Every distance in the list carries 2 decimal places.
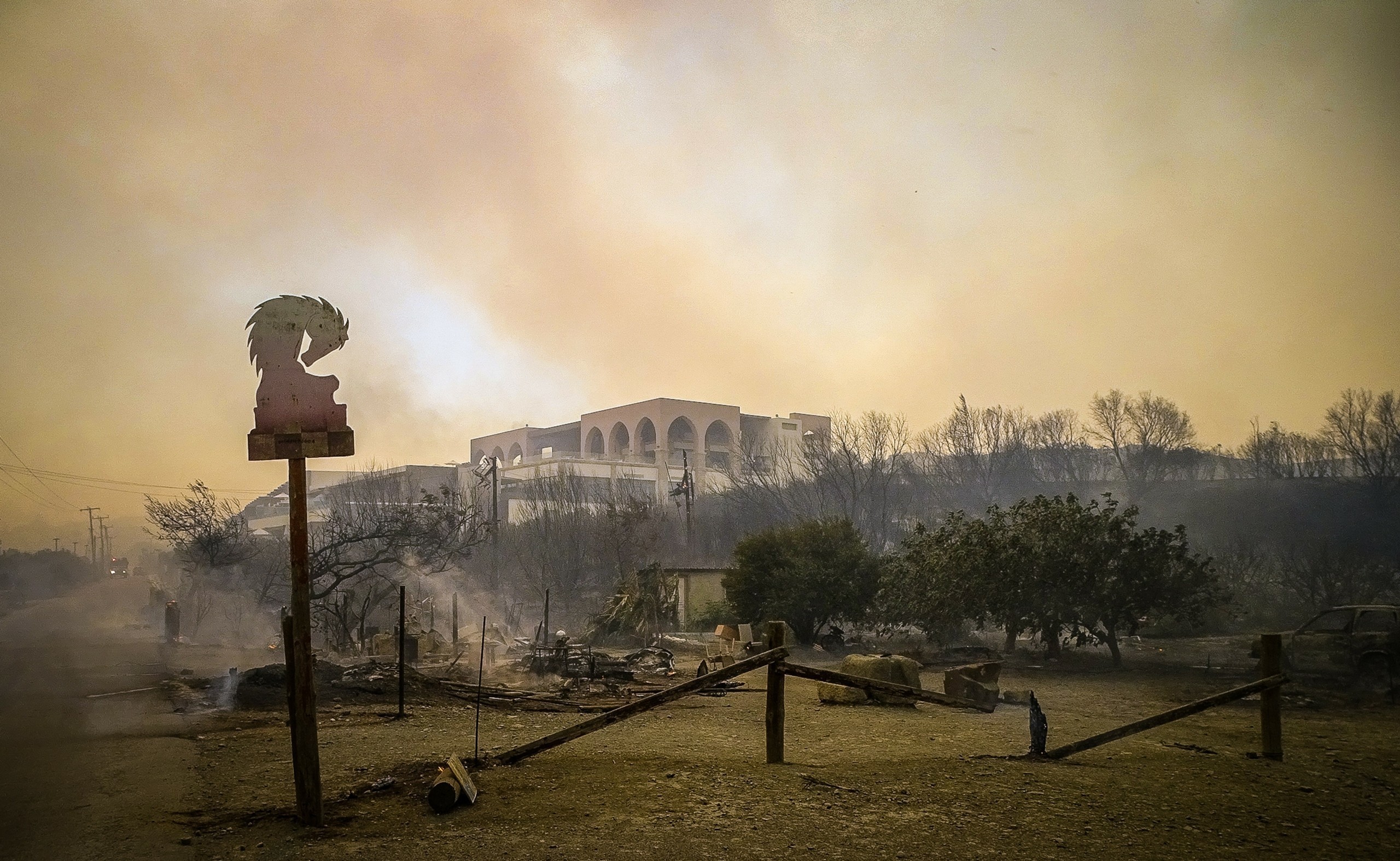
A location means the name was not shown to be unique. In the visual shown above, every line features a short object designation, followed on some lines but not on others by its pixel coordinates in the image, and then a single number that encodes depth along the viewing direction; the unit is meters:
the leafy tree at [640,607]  31.83
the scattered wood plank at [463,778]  7.25
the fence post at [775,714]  8.85
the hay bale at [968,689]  14.04
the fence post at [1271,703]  9.07
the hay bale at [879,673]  14.38
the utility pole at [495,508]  38.04
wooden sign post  6.71
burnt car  15.23
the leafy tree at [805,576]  26.53
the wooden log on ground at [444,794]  7.08
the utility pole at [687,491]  46.09
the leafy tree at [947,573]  21.12
